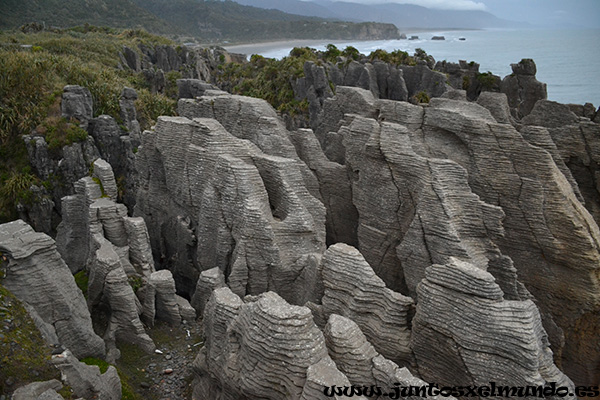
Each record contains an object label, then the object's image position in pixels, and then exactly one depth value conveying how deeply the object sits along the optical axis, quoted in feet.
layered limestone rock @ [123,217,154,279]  56.59
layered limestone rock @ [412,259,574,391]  33.14
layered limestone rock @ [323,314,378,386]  34.83
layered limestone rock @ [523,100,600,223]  65.72
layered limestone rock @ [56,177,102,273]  63.26
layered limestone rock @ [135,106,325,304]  52.24
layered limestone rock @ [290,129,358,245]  66.80
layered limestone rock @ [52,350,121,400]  36.32
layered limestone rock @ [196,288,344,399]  33.53
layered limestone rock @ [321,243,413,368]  40.60
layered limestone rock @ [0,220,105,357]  41.47
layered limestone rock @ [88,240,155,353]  49.01
